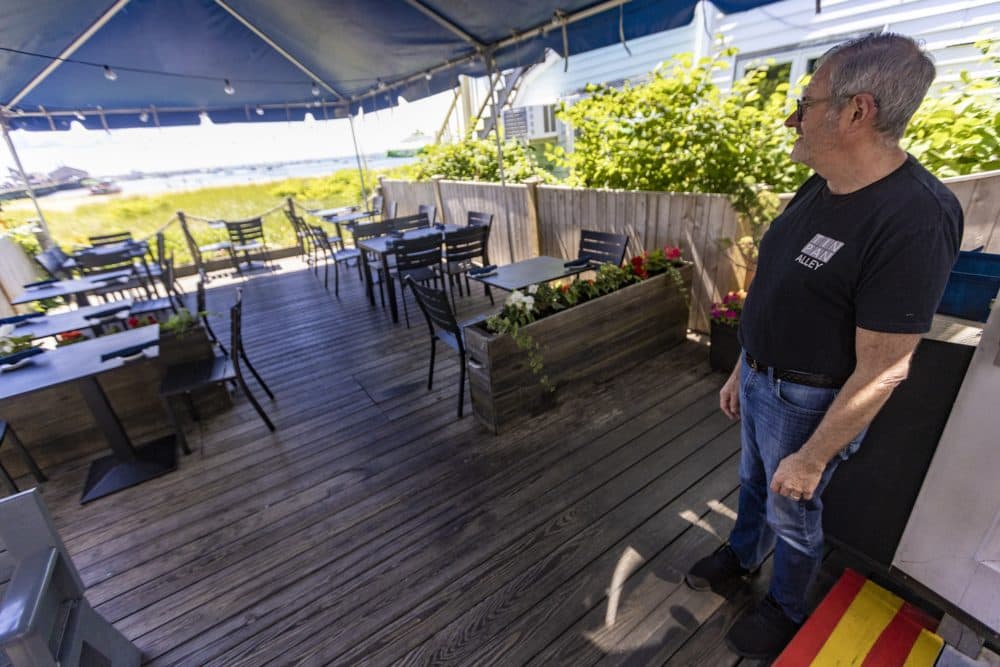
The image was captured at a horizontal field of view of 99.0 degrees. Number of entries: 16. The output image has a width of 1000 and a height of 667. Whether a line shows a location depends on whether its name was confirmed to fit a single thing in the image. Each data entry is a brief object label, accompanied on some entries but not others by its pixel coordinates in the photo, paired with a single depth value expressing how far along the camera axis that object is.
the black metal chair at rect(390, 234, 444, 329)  3.98
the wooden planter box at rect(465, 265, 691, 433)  2.51
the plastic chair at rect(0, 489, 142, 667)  0.83
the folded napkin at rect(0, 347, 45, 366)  2.29
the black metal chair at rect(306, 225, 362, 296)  5.63
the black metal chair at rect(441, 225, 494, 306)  4.21
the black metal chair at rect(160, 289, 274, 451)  2.49
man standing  0.85
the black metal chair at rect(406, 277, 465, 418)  2.61
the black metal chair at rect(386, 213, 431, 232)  5.79
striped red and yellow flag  1.33
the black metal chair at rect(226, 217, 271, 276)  6.73
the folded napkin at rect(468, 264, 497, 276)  3.31
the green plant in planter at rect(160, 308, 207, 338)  2.79
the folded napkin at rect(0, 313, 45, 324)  3.06
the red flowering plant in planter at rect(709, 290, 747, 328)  2.84
